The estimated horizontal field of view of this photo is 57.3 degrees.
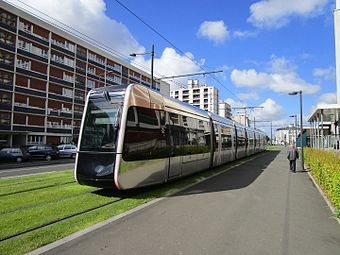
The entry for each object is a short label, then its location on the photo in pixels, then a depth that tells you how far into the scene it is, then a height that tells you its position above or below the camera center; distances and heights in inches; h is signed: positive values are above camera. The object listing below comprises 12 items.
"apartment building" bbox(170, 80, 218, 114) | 2528.5 +443.5
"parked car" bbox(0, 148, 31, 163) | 1054.4 -53.4
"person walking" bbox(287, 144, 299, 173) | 657.6 -22.5
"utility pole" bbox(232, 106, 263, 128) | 1734.7 +210.9
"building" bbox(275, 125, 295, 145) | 5248.5 +162.8
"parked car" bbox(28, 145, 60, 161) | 1175.6 -45.9
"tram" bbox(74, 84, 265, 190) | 324.5 +3.1
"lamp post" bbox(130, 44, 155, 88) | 778.1 +225.5
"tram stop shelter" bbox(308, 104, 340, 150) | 979.9 +116.4
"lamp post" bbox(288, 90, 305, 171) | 804.7 +137.7
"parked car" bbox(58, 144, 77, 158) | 1336.1 -44.8
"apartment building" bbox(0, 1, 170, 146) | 1646.2 +375.7
